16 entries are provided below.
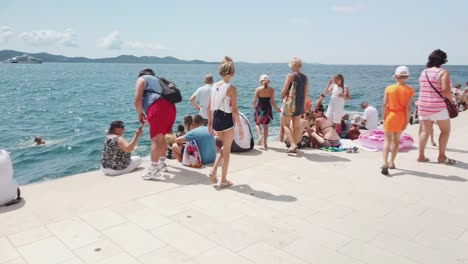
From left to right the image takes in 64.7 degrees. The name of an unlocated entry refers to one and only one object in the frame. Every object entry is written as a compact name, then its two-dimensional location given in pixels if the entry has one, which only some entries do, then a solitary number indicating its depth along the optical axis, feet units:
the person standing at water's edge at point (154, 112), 17.45
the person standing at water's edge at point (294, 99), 22.67
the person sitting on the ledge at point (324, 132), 25.61
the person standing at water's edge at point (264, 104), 24.23
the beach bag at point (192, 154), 20.43
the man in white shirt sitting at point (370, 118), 35.14
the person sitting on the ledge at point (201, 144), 20.66
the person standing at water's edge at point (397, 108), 18.93
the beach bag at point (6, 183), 14.10
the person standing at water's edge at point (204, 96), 25.30
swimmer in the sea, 50.71
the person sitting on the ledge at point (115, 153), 18.38
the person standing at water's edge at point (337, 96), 27.32
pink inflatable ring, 25.41
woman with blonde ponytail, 16.05
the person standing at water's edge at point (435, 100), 19.95
